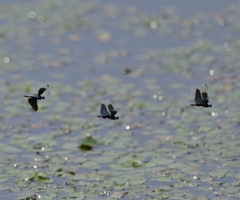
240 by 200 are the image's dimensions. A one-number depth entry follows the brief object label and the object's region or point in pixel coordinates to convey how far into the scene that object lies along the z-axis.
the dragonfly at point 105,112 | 11.98
